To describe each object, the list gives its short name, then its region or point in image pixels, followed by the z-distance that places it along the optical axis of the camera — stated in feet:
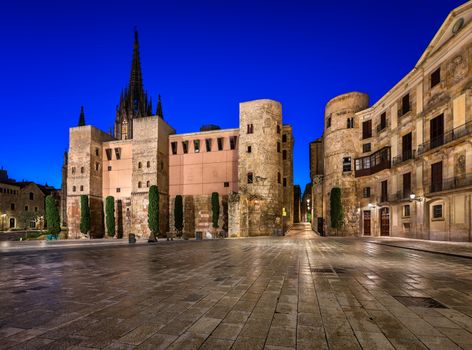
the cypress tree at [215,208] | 112.27
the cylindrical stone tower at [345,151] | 102.83
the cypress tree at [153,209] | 112.68
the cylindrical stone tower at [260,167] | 103.86
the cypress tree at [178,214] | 117.19
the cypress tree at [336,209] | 102.42
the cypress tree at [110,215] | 124.06
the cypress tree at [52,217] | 123.09
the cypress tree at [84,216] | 120.98
